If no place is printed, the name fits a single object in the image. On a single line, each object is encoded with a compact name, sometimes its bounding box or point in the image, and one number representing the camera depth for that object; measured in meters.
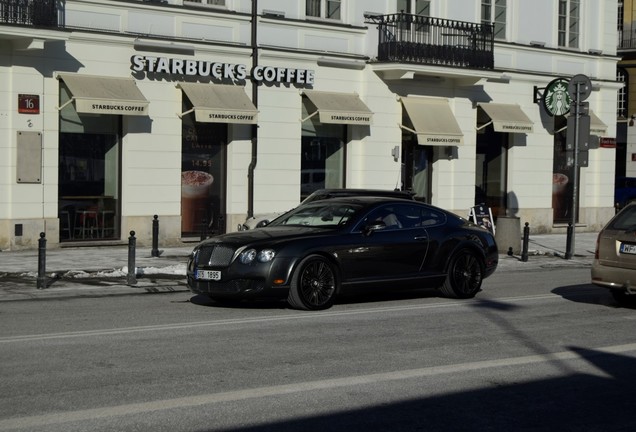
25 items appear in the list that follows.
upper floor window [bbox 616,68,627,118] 54.12
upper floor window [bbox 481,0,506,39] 31.61
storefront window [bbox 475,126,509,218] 32.41
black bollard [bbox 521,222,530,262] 23.80
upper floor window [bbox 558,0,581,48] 33.78
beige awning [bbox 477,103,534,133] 31.02
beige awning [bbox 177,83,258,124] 24.89
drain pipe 26.28
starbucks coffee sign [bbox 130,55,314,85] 24.66
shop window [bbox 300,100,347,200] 28.02
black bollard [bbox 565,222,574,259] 25.09
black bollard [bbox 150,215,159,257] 22.03
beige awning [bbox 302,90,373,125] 27.02
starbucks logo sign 32.19
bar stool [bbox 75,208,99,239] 24.23
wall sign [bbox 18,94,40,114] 22.88
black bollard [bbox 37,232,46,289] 16.35
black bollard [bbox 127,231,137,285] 17.67
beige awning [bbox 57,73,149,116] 22.98
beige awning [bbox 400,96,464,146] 29.23
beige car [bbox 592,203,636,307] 14.71
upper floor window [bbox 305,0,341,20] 27.58
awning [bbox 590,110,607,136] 33.41
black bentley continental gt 13.82
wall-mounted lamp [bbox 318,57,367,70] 27.75
